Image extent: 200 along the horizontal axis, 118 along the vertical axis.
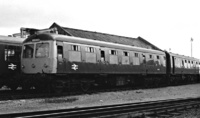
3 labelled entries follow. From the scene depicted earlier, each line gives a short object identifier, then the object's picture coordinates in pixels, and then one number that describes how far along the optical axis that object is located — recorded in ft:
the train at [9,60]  51.29
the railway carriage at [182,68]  93.36
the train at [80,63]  50.21
